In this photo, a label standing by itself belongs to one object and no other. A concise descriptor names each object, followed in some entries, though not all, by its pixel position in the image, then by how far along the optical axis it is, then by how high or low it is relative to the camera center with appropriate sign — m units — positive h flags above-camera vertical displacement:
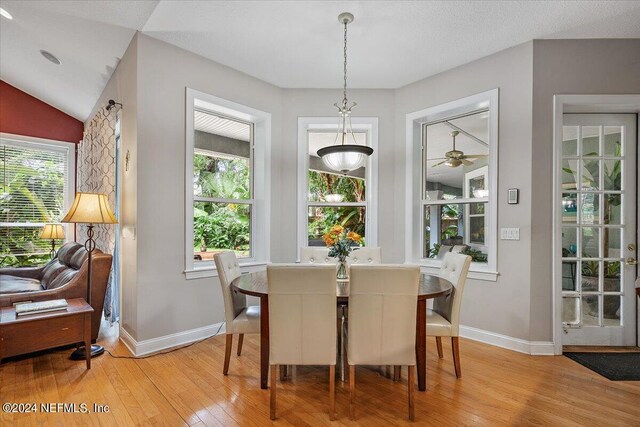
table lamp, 4.74 -0.28
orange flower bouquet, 2.56 -0.20
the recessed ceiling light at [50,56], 3.55 +1.73
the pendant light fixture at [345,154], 2.58 +0.50
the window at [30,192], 4.73 +0.32
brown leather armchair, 2.96 -0.72
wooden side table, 2.38 -0.90
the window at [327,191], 4.08 +0.32
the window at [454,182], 3.30 +0.39
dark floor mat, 2.52 -1.21
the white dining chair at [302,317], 1.92 -0.62
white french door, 3.07 -0.12
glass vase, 2.68 -0.46
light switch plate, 3.05 -0.16
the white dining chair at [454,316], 2.44 -0.78
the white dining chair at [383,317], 1.92 -0.61
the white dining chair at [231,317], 2.49 -0.79
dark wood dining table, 2.14 -0.63
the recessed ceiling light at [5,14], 2.93 +1.82
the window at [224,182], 3.35 +0.38
